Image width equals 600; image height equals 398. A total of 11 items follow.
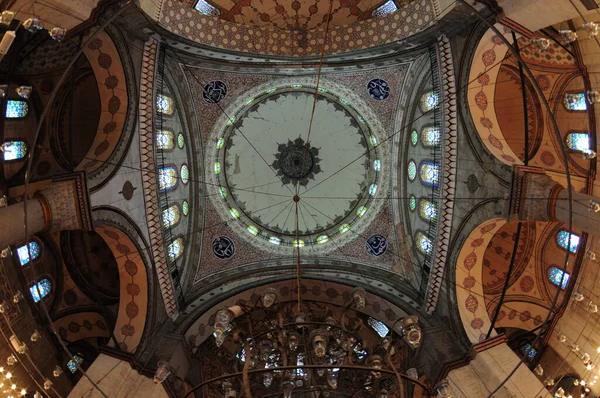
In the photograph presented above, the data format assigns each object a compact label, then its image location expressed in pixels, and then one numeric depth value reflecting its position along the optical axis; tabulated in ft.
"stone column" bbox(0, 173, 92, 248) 20.07
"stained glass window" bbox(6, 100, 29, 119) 31.05
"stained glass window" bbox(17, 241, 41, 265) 31.42
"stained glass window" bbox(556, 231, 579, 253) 32.53
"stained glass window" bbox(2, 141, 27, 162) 30.81
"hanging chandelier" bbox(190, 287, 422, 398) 18.89
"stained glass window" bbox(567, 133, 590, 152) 30.94
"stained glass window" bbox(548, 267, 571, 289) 34.83
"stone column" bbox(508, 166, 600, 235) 21.18
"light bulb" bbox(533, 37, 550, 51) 16.02
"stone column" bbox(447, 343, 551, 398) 25.64
